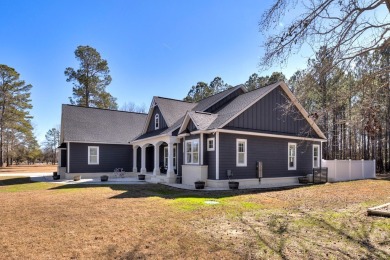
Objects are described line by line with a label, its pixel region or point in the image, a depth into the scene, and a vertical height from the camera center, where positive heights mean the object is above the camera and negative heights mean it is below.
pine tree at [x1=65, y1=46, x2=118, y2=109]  40.84 +9.64
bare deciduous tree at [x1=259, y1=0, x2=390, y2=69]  5.71 +2.43
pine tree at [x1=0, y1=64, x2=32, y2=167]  39.91 +5.71
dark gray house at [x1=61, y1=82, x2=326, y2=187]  15.19 +0.10
